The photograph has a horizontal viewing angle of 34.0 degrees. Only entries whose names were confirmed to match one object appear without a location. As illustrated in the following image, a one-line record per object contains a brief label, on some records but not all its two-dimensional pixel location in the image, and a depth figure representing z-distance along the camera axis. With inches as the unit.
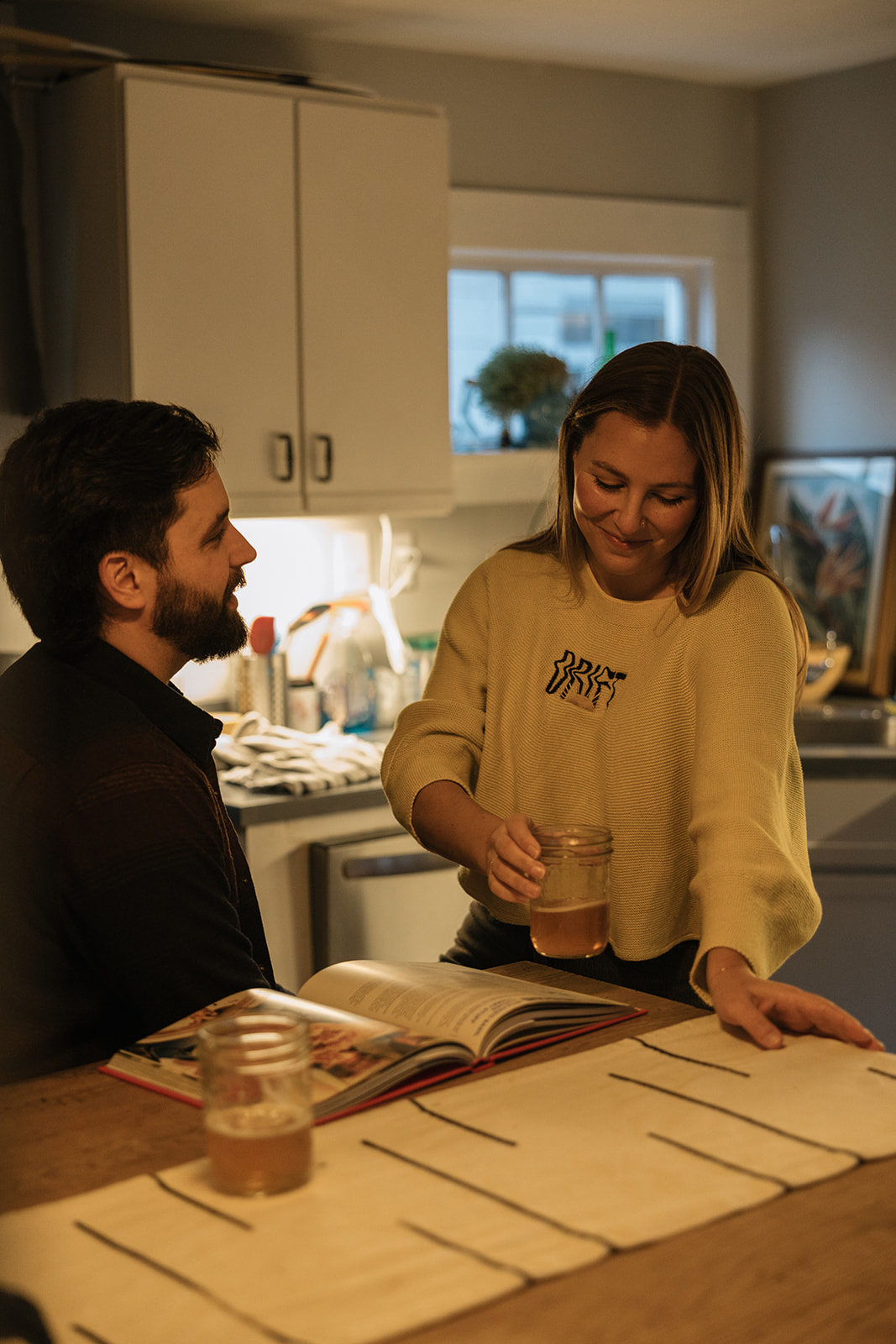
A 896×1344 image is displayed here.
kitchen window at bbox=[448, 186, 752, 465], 145.8
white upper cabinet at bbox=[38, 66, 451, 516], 113.0
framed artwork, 147.5
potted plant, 143.9
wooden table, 33.2
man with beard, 54.5
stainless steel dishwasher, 115.0
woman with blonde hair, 63.1
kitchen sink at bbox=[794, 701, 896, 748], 139.7
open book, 46.7
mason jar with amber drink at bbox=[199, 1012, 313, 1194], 39.0
